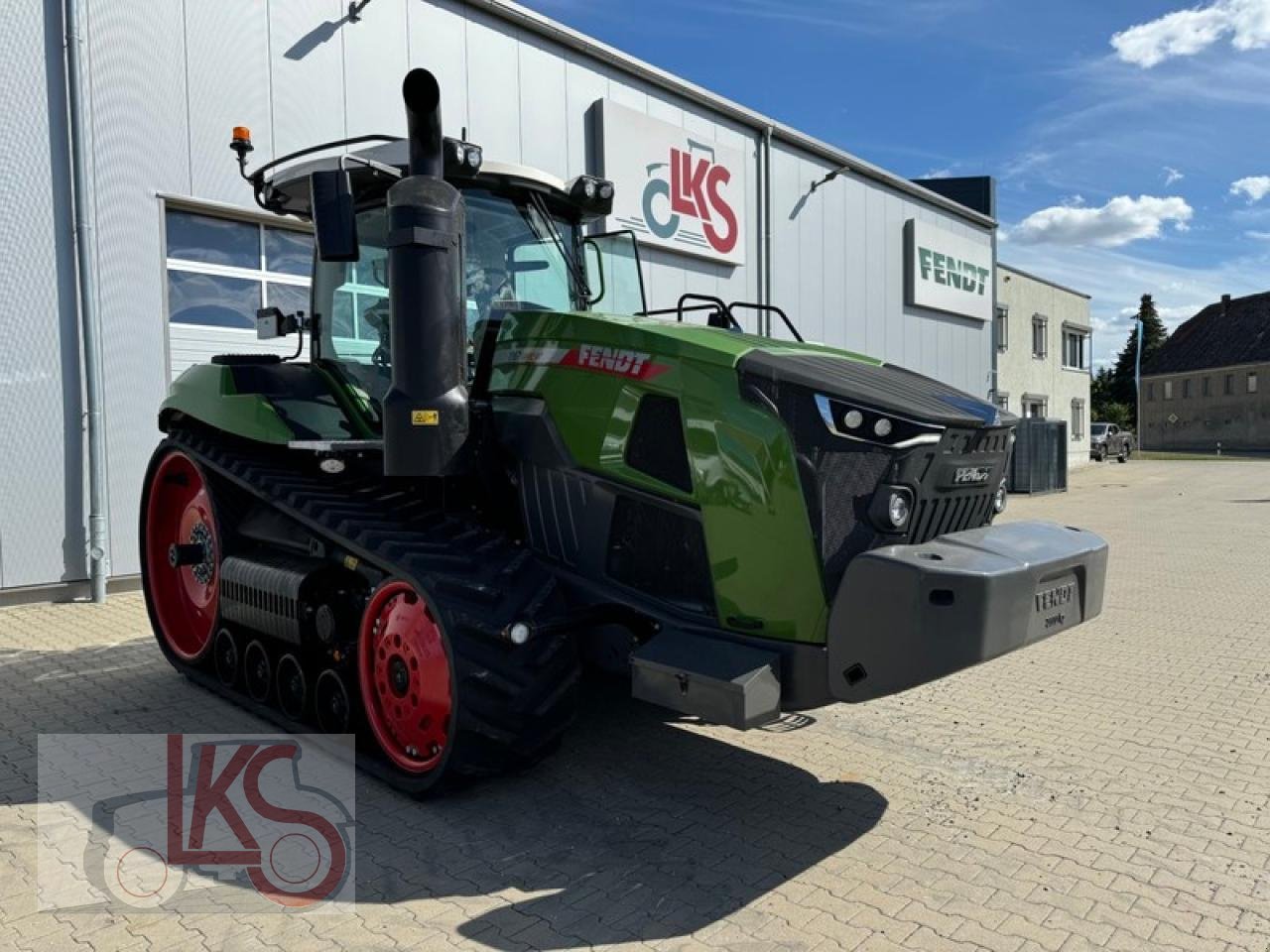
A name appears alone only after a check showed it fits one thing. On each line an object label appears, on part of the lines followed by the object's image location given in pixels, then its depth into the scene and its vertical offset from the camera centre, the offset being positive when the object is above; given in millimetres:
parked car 38750 -697
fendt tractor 3213 -273
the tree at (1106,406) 58219 +1249
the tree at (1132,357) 73500 +5606
